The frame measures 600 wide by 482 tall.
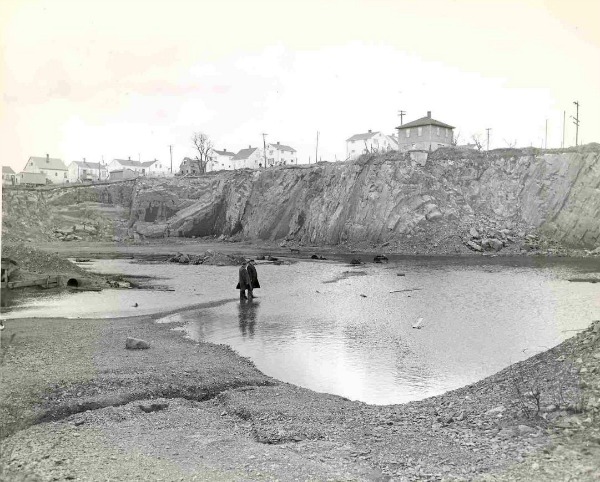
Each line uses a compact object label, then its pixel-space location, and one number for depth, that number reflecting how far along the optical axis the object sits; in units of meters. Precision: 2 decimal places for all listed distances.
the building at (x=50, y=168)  112.65
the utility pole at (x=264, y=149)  119.15
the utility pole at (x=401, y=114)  93.88
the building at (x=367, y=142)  112.88
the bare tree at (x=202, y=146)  114.56
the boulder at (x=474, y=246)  59.44
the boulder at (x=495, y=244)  59.19
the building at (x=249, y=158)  125.88
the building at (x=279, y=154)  126.46
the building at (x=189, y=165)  114.86
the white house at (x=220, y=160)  129.12
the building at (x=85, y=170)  133.12
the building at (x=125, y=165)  141.00
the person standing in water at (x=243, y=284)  30.91
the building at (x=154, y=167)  142.38
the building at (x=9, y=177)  89.38
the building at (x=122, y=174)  110.44
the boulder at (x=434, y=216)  65.25
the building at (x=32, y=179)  99.64
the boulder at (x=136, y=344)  18.02
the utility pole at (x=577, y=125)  68.64
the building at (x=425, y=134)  78.81
